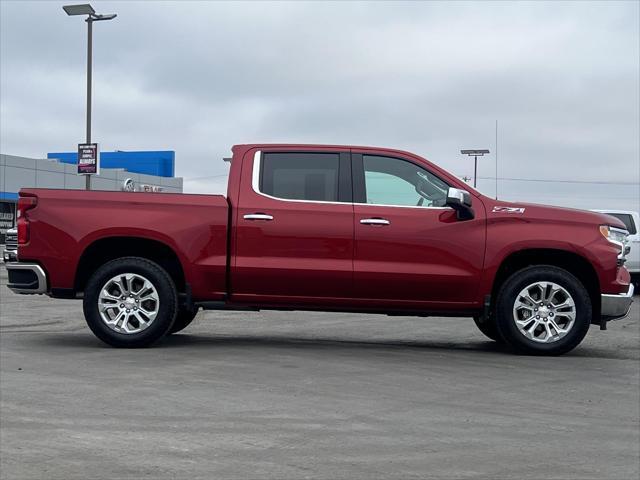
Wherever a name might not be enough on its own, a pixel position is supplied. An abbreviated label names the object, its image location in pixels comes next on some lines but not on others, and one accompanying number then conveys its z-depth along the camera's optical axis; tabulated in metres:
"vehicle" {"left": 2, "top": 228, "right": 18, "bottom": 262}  19.08
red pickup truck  8.80
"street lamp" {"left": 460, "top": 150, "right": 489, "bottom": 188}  44.99
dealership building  53.59
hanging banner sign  30.47
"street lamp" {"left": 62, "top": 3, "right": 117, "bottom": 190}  31.31
